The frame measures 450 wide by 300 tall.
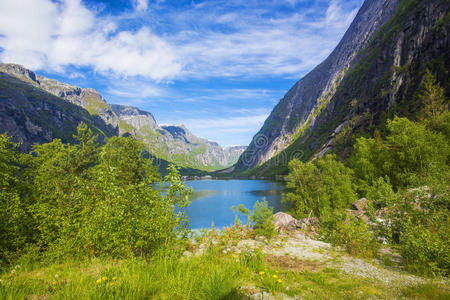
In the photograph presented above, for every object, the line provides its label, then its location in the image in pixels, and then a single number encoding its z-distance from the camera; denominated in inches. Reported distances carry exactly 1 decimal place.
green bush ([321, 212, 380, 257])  493.7
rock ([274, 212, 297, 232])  1085.8
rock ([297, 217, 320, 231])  1125.4
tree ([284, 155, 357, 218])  1440.7
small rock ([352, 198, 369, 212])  1171.5
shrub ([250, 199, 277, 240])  778.8
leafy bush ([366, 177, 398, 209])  478.0
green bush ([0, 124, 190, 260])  350.3
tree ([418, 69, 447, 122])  1760.6
